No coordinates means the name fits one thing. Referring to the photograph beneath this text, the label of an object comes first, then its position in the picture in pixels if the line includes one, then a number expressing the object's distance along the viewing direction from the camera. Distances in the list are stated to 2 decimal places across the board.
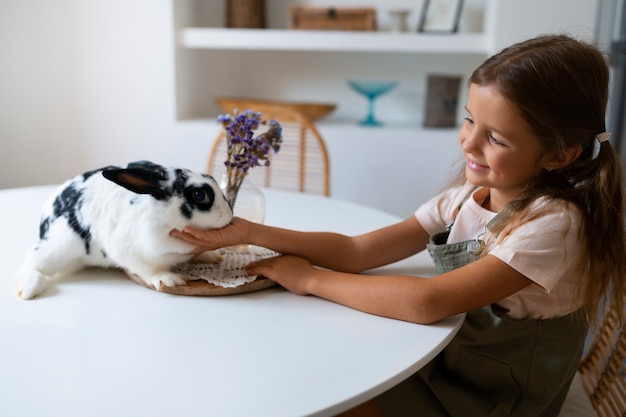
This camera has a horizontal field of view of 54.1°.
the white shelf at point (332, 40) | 2.53
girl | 0.94
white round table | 0.70
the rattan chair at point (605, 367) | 1.14
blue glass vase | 2.71
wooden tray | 0.99
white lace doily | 1.02
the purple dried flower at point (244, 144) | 1.07
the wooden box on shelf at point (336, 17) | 2.68
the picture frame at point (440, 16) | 2.62
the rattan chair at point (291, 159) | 2.19
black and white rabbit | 0.99
